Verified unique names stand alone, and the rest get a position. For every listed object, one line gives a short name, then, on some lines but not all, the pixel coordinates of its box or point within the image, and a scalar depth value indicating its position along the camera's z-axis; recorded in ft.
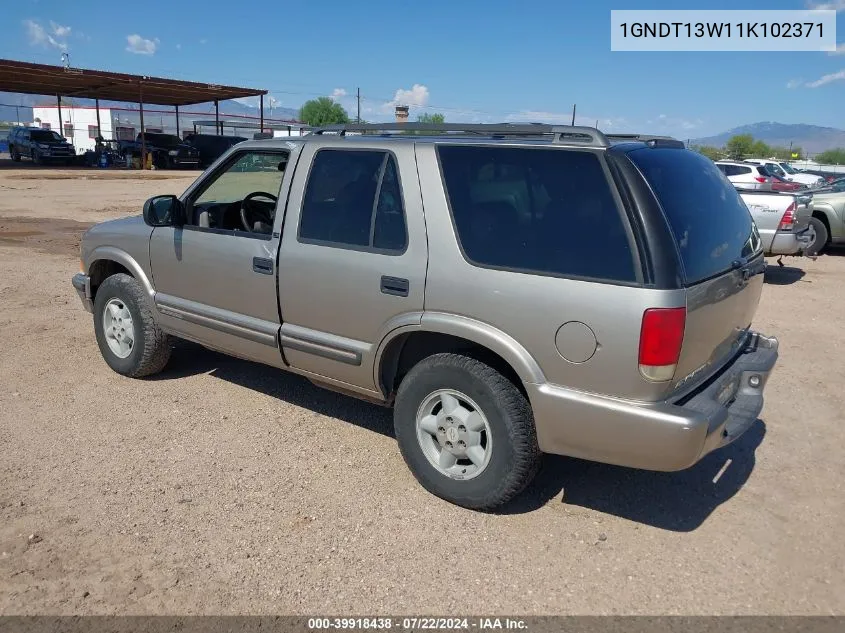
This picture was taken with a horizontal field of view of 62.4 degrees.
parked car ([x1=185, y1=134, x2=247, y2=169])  124.98
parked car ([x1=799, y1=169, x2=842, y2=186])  86.56
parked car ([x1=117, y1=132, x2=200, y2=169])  122.83
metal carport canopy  100.42
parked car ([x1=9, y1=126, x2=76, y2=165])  118.01
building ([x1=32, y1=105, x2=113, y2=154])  185.20
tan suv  10.05
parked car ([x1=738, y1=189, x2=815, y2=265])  32.48
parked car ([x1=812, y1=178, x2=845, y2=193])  43.81
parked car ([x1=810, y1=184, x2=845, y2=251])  41.11
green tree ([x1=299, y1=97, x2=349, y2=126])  270.26
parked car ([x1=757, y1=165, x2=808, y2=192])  58.72
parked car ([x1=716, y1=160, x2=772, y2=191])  57.62
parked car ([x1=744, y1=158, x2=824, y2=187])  84.70
